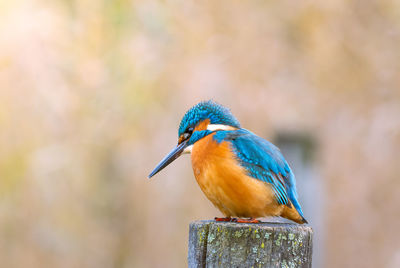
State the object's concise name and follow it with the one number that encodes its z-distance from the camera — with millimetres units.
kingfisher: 5906
